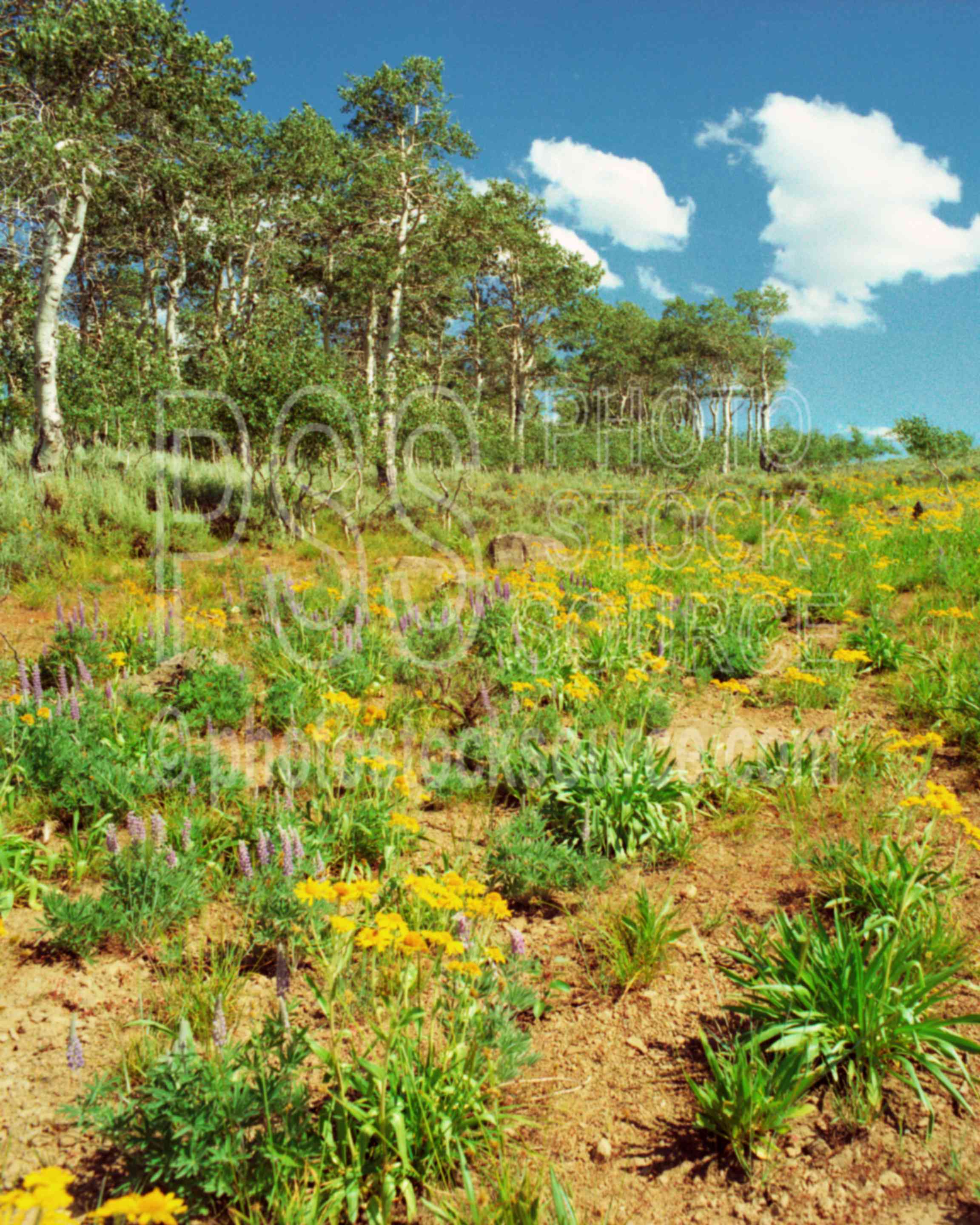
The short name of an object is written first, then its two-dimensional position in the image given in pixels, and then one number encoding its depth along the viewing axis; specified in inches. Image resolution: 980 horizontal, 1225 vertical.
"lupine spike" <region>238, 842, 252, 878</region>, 112.4
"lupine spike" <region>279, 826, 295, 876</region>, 112.8
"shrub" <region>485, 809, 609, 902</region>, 134.3
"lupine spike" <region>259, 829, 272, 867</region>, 114.1
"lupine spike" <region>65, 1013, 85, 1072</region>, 76.8
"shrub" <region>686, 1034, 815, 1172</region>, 84.4
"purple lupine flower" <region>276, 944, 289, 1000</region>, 80.4
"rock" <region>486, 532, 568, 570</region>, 402.6
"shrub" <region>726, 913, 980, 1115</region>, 92.0
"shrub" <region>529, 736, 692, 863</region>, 149.9
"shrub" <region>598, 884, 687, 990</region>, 113.9
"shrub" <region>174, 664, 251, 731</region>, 188.5
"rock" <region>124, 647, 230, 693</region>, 203.9
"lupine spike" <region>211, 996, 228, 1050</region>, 78.2
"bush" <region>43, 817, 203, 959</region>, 111.9
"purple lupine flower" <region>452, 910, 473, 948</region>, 92.8
